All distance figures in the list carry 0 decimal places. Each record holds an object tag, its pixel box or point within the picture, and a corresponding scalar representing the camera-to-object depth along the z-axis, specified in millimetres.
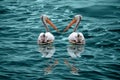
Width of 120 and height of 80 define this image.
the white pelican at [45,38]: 21125
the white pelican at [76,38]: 20969
